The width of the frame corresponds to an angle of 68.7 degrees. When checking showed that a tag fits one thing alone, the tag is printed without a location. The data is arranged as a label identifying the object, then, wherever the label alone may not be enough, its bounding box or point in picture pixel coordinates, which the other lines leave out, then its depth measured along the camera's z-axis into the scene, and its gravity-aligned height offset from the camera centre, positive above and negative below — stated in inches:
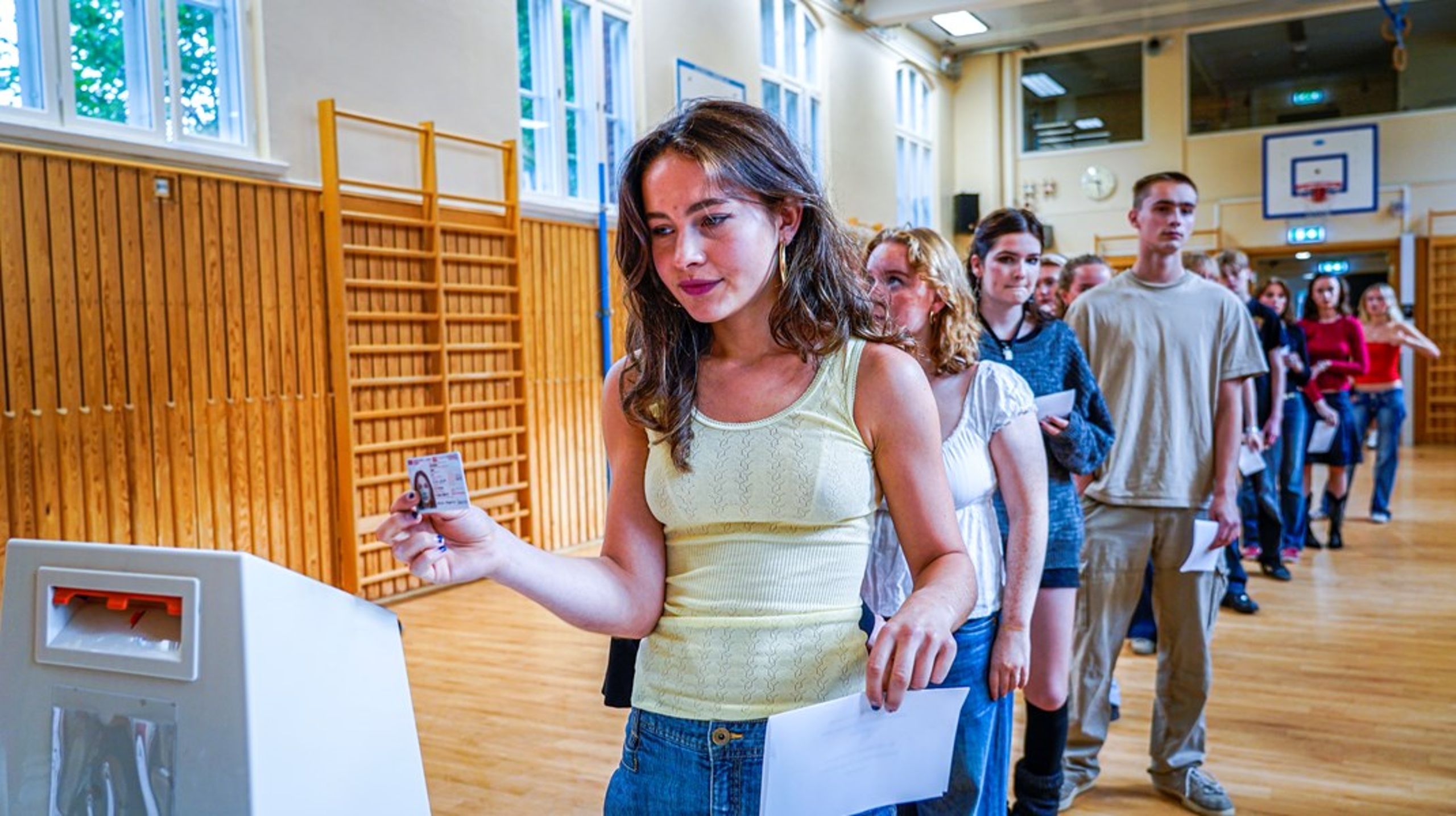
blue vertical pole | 292.0 +22.9
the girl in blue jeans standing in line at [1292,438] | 222.7 -19.2
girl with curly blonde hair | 72.2 -9.3
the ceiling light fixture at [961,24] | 471.2 +149.4
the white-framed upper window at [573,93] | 281.3 +74.0
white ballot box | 36.0 -11.5
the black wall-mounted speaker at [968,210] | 529.0 +72.3
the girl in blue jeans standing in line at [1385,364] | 262.8 -4.8
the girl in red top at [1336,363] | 245.8 -4.0
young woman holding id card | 42.5 -5.6
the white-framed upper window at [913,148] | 488.7 +98.1
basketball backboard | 454.0 +75.4
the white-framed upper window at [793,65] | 382.9 +109.1
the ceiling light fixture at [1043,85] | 529.7 +133.5
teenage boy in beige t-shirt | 108.4 -12.2
